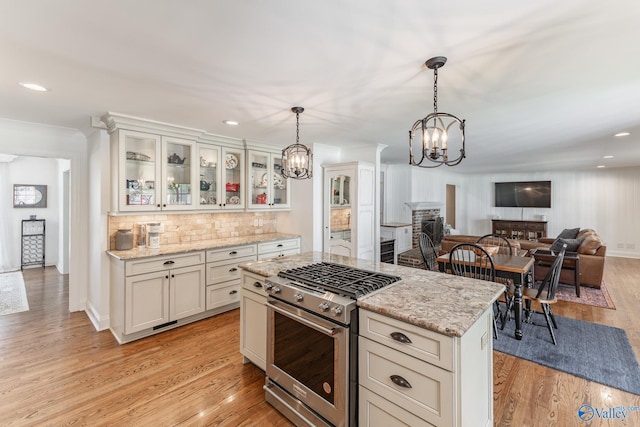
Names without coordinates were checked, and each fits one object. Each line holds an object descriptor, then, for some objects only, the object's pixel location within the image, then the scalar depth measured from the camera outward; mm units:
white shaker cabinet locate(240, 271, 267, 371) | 2379
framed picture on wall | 5986
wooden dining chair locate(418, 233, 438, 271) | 3885
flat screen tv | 8781
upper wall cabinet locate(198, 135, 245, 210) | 3920
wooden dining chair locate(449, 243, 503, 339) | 3131
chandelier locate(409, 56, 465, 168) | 1812
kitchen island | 1312
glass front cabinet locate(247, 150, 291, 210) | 4375
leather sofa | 4828
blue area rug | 2467
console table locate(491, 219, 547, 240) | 8797
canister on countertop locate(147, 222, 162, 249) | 3461
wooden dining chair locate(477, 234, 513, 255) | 4527
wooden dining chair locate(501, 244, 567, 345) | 2988
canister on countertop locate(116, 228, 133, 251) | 3307
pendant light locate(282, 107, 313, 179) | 2844
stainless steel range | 1661
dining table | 3064
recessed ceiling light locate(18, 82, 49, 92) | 2188
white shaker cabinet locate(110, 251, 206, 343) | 2988
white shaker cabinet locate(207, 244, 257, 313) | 3609
